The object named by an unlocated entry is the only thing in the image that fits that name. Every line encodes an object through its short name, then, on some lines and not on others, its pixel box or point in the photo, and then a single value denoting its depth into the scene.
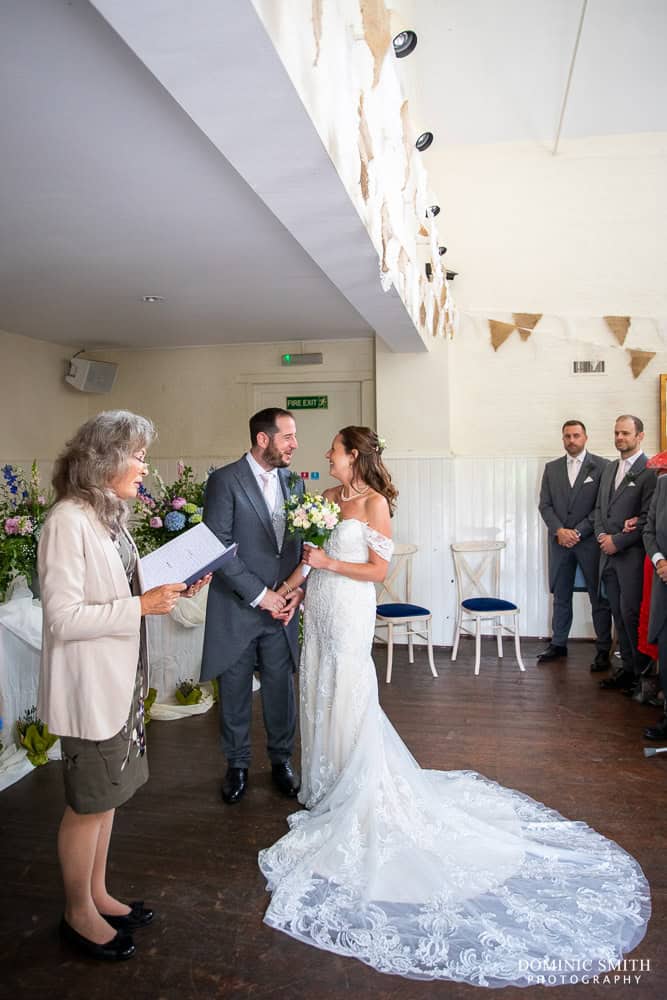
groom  3.36
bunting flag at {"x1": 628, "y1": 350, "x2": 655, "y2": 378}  6.43
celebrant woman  2.07
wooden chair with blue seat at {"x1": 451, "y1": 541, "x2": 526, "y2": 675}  5.69
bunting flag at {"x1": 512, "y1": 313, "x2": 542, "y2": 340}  6.66
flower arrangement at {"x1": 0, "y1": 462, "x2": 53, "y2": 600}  3.87
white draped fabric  3.72
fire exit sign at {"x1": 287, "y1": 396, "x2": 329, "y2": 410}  7.34
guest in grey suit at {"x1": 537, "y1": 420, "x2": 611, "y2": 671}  5.90
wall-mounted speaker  7.45
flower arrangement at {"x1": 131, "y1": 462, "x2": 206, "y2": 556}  4.57
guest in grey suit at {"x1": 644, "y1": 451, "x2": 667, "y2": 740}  4.16
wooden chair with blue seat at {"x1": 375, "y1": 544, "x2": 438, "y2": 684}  5.49
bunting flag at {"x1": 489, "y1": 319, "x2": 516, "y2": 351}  6.67
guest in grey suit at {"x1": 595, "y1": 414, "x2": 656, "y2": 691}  5.19
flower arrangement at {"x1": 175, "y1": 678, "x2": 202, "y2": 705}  4.77
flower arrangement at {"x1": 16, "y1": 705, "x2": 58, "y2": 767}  3.83
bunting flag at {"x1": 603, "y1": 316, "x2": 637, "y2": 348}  6.50
